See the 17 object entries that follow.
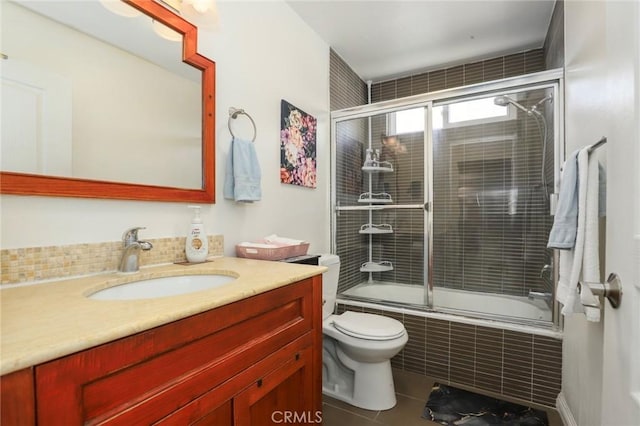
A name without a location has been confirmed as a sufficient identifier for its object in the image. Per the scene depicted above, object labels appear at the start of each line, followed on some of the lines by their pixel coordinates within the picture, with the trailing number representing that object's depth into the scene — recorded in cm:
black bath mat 164
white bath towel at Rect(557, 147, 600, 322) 107
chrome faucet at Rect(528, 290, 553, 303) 207
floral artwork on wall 202
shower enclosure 233
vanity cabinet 51
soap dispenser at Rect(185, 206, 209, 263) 130
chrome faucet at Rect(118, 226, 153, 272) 107
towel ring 160
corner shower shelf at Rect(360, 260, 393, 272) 300
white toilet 170
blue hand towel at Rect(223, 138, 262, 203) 155
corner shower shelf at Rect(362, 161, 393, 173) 296
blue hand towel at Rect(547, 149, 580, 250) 117
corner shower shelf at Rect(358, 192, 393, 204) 290
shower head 224
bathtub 216
